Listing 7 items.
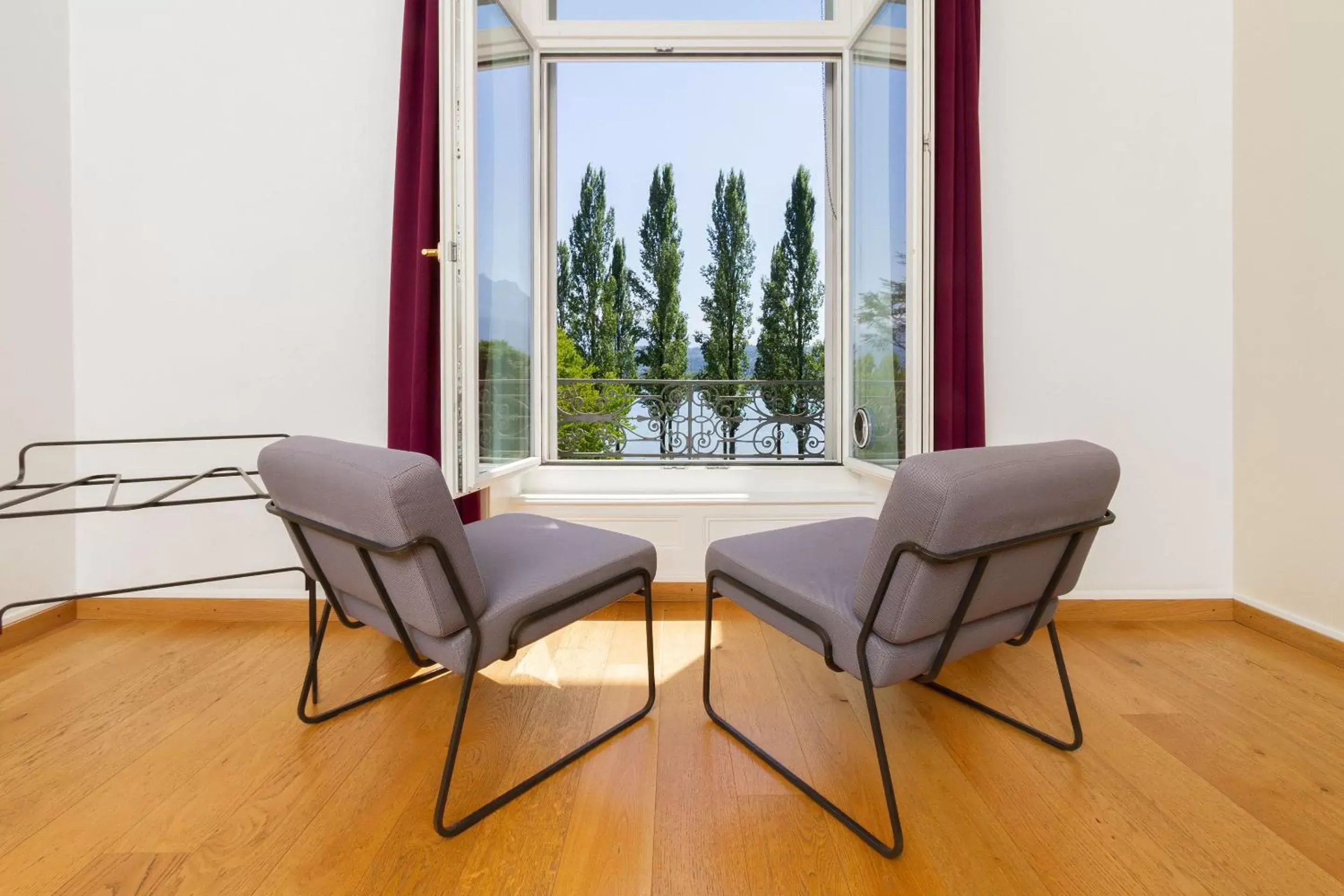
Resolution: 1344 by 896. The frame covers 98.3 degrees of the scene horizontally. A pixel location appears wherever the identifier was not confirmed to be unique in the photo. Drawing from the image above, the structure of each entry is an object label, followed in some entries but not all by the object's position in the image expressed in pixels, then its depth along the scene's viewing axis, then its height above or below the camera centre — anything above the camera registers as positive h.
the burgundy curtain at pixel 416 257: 1.95 +0.65
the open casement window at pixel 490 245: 1.81 +0.72
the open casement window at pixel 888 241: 1.90 +0.76
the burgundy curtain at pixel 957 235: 1.96 +0.72
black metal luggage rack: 1.19 -0.10
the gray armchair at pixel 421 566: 1.06 -0.27
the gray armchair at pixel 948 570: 1.00 -0.24
